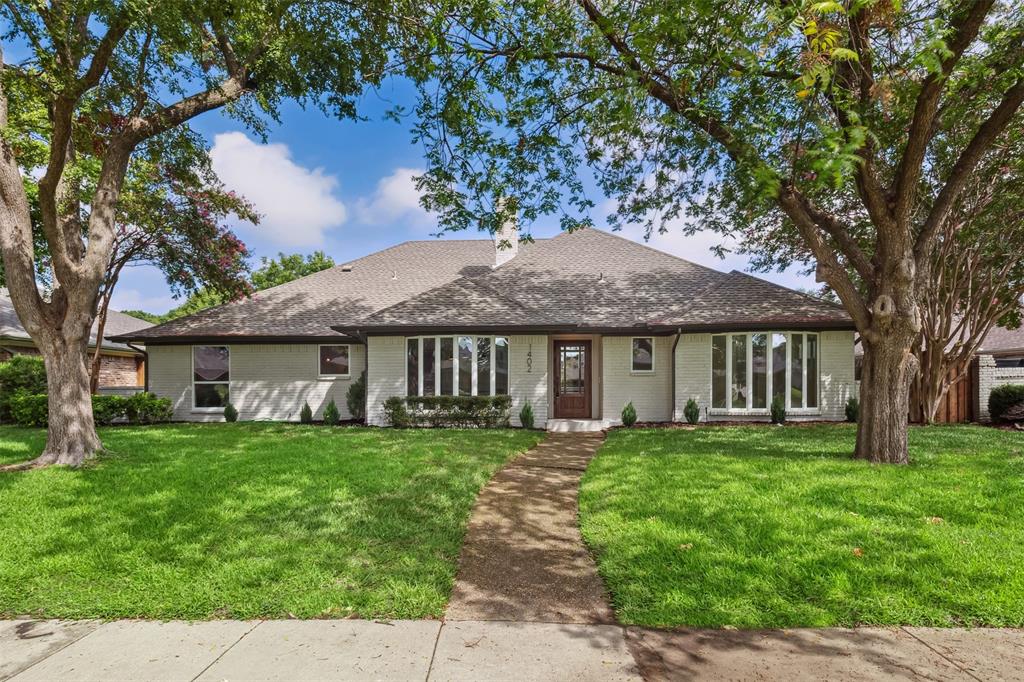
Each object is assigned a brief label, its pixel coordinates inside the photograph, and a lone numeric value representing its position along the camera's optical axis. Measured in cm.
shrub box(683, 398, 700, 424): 1246
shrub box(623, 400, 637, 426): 1249
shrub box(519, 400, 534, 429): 1208
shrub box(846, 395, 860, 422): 1221
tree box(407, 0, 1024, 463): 553
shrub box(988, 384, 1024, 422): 1258
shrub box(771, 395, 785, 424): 1218
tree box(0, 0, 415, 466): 686
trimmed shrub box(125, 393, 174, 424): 1299
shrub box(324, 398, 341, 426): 1323
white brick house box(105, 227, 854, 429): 1242
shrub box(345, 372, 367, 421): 1362
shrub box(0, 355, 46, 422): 1339
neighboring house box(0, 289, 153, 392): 1588
